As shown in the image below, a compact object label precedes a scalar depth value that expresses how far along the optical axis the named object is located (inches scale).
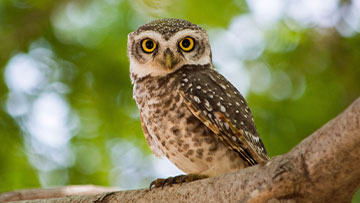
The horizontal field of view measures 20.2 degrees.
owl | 294.0
